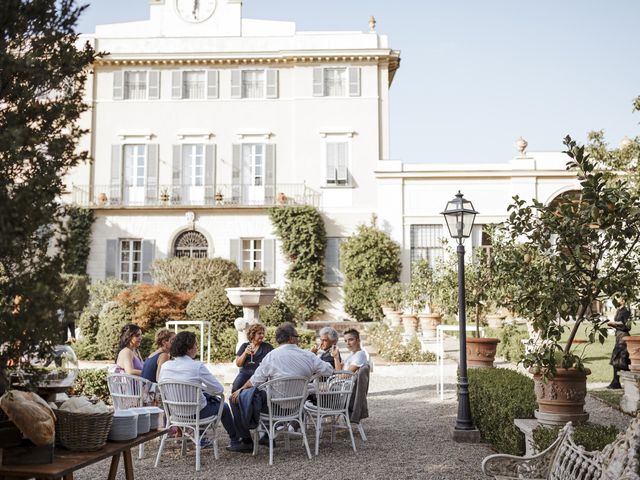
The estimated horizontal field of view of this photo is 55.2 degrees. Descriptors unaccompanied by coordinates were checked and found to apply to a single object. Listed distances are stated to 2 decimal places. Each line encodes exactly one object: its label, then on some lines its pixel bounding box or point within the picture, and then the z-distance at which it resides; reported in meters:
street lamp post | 6.30
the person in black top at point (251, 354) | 6.24
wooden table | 2.87
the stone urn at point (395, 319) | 17.50
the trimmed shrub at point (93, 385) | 8.27
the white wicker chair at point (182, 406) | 5.31
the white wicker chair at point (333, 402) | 5.85
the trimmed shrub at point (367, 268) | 19.84
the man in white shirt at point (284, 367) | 5.71
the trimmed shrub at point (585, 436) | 3.93
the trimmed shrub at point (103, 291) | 18.19
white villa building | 20.75
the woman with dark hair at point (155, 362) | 6.21
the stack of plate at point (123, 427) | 3.56
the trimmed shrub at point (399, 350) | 12.64
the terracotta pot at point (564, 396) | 4.75
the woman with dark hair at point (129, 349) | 6.46
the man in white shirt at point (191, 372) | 5.48
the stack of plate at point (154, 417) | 3.90
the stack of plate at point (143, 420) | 3.75
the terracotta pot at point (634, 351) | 7.49
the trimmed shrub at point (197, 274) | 17.23
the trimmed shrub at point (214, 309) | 12.34
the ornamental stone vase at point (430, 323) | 14.88
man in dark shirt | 6.75
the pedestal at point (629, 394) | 7.20
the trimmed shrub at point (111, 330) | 12.10
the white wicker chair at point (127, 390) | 5.70
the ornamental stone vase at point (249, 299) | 10.10
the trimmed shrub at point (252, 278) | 17.18
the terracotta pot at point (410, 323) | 16.06
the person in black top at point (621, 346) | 8.79
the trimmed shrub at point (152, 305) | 12.48
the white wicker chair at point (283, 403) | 5.52
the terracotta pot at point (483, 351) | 8.86
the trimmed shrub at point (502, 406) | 5.72
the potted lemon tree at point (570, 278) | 4.52
